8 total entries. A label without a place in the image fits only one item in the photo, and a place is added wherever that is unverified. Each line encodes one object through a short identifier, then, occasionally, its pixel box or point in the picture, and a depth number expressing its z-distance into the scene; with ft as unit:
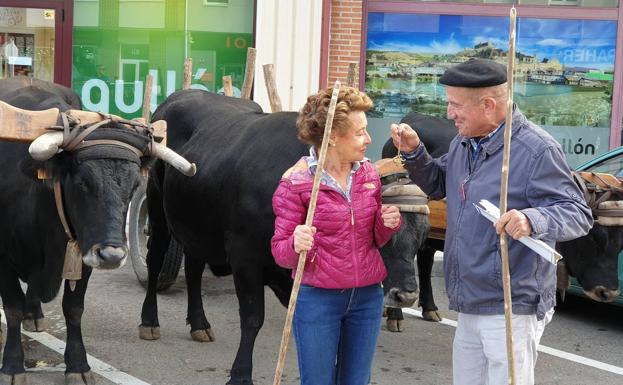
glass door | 44.06
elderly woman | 13.88
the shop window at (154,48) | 44.65
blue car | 26.18
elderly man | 12.51
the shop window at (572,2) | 44.91
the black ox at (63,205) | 17.25
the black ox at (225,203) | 19.10
